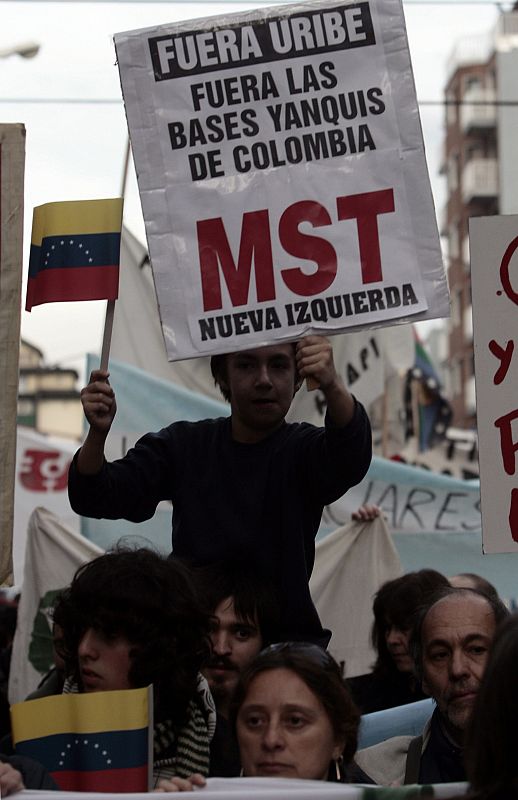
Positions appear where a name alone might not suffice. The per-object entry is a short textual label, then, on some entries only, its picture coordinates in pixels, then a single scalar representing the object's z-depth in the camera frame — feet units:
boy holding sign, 17.98
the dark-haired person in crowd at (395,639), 23.99
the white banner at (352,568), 32.71
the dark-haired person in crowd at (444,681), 17.50
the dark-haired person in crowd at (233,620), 17.93
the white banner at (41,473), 47.84
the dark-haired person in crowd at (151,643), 15.49
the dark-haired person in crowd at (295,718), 14.47
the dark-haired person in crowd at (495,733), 10.13
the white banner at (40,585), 32.12
